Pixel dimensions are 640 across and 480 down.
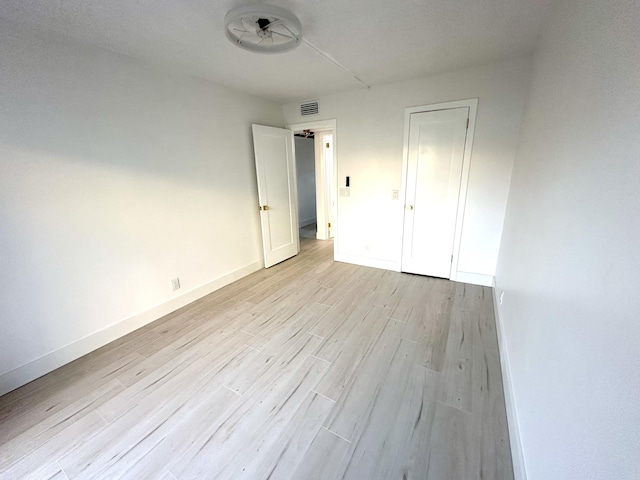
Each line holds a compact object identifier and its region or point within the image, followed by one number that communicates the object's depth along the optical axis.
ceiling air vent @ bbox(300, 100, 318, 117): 3.67
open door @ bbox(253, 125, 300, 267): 3.58
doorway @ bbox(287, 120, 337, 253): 4.03
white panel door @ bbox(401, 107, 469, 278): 2.94
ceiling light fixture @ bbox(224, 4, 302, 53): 1.49
